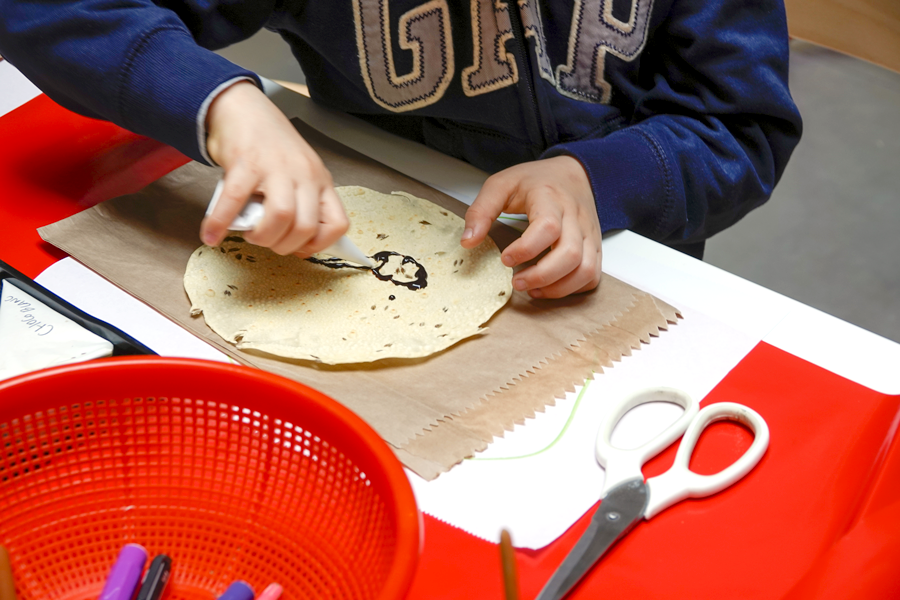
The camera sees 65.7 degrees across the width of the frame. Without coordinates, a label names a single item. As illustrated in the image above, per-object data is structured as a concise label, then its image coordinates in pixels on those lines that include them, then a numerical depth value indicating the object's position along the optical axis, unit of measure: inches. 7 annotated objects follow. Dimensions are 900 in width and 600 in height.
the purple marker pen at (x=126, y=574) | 14.6
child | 24.4
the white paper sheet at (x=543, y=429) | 18.4
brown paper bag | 20.6
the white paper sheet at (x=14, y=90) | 33.4
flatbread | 23.0
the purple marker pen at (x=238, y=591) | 14.7
